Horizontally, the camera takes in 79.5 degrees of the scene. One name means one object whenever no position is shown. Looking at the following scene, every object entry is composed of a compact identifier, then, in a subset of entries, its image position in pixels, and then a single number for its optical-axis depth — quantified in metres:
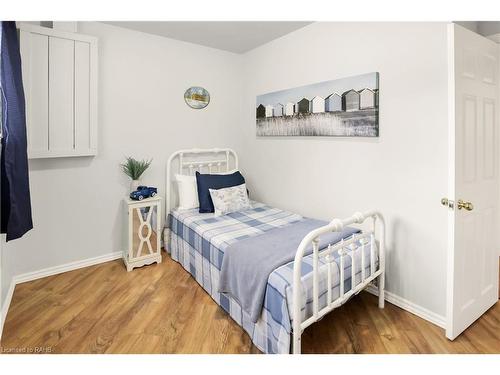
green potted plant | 3.00
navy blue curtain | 1.81
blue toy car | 2.88
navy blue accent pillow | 3.07
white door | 1.72
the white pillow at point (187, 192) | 3.25
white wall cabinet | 2.42
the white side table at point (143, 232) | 2.86
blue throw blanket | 1.79
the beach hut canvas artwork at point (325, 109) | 2.37
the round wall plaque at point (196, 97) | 3.42
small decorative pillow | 3.03
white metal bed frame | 1.55
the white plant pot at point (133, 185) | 3.02
